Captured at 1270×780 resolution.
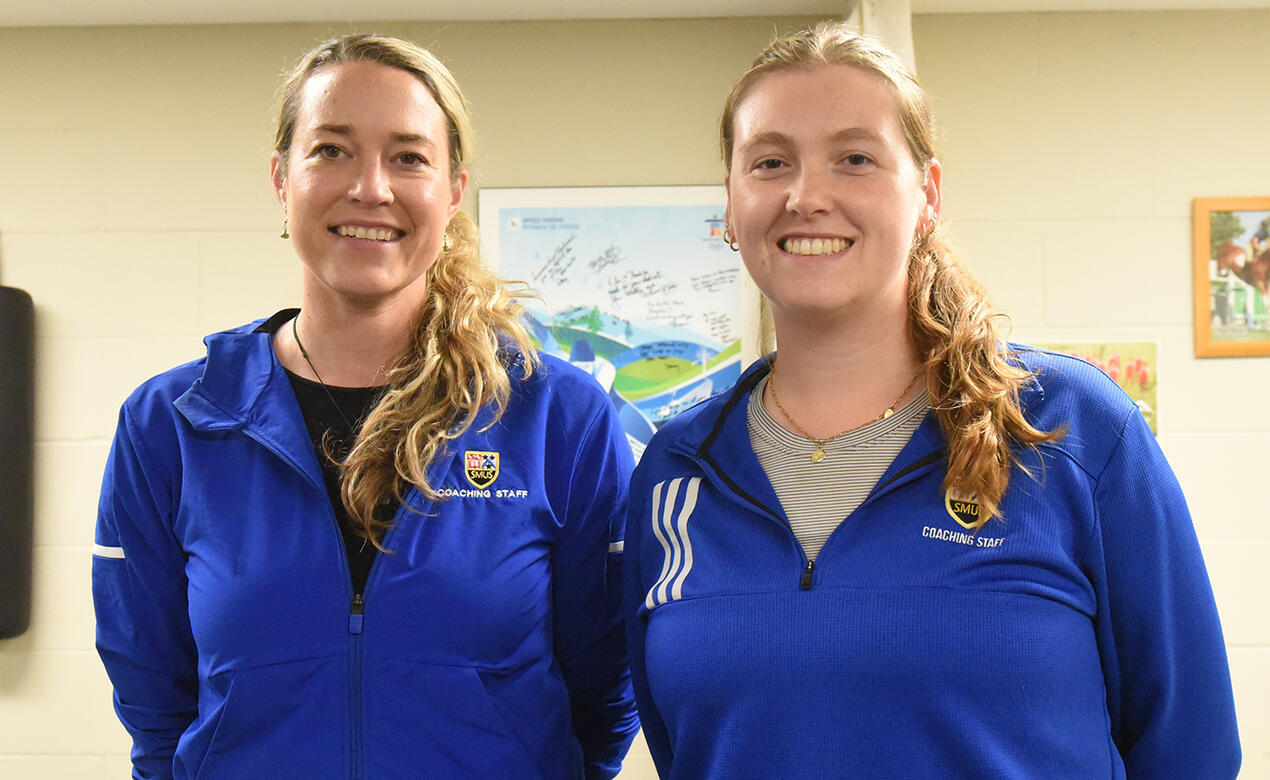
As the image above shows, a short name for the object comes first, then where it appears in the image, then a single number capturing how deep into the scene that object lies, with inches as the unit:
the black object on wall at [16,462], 113.3
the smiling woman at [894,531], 41.0
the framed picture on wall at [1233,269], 115.2
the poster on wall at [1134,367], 115.1
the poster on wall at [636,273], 118.2
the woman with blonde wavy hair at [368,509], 48.6
